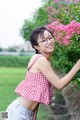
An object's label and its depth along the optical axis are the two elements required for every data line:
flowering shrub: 4.67
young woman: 3.06
